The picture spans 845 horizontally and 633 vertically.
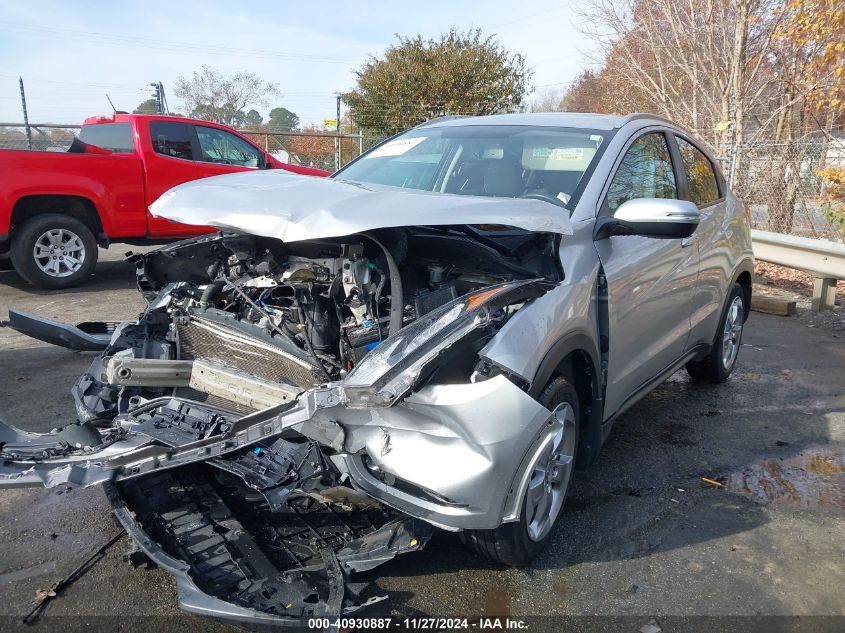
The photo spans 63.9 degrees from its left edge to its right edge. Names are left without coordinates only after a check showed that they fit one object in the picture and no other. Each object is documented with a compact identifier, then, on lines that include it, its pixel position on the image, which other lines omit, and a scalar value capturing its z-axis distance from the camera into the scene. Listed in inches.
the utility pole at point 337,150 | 665.5
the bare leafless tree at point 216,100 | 1328.7
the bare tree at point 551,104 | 1580.5
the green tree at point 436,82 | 697.0
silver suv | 93.9
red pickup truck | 303.7
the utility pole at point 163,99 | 603.3
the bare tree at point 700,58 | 429.1
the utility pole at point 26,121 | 560.7
